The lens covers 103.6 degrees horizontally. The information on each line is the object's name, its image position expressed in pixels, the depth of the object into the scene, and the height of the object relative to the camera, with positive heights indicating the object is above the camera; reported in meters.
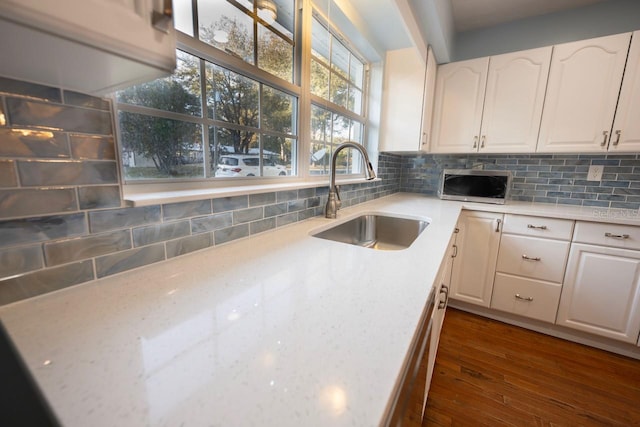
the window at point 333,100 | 1.52 +0.50
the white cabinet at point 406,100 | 1.96 +0.59
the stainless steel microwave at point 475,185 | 1.96 -0.07
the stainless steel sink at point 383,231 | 1.49 -0.35
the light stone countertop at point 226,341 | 0.30 -0.28
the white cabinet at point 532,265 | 1.71 -0.61
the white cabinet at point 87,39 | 0.27 +0.16
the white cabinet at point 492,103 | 1.87 +0.58
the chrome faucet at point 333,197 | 1.29 -0.13
